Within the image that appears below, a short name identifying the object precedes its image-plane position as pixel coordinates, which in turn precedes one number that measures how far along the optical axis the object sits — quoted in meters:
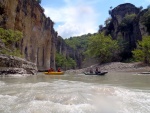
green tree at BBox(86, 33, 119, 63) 26.01
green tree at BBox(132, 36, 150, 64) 20.66
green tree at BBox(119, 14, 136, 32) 31.26
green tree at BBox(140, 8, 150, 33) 26.86
